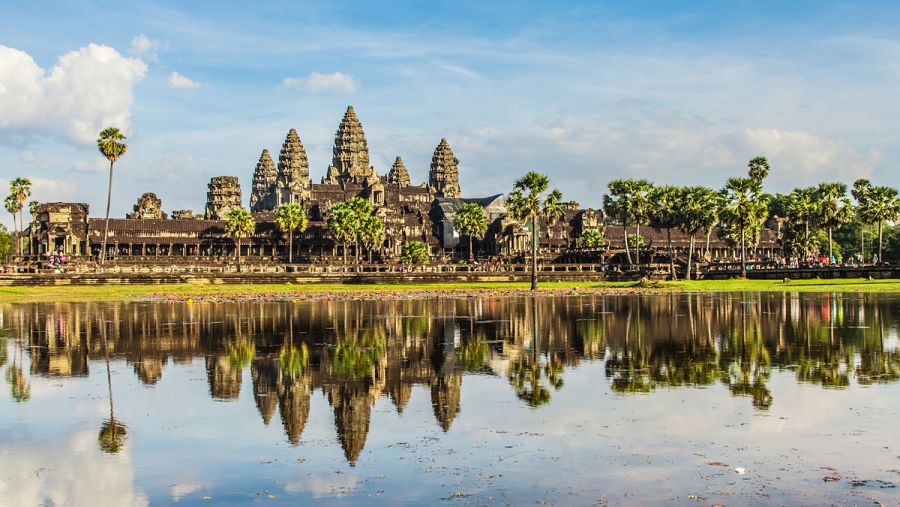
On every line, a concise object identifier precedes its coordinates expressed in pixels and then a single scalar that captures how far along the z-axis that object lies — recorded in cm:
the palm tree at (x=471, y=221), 16575
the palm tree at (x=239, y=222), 13938
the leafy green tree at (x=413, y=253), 14512
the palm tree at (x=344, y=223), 13575
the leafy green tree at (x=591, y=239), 17336
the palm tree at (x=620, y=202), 12678
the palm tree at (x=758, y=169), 12950
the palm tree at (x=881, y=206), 11944
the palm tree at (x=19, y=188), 13538
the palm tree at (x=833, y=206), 12656
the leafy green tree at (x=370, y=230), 13838
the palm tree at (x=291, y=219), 14812
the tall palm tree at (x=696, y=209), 11931
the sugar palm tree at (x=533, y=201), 9819
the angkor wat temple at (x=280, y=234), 15088
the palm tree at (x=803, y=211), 13338
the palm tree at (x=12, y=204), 13662
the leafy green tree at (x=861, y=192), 12331
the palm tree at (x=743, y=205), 11356
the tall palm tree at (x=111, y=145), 11512
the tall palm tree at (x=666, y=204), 12444
